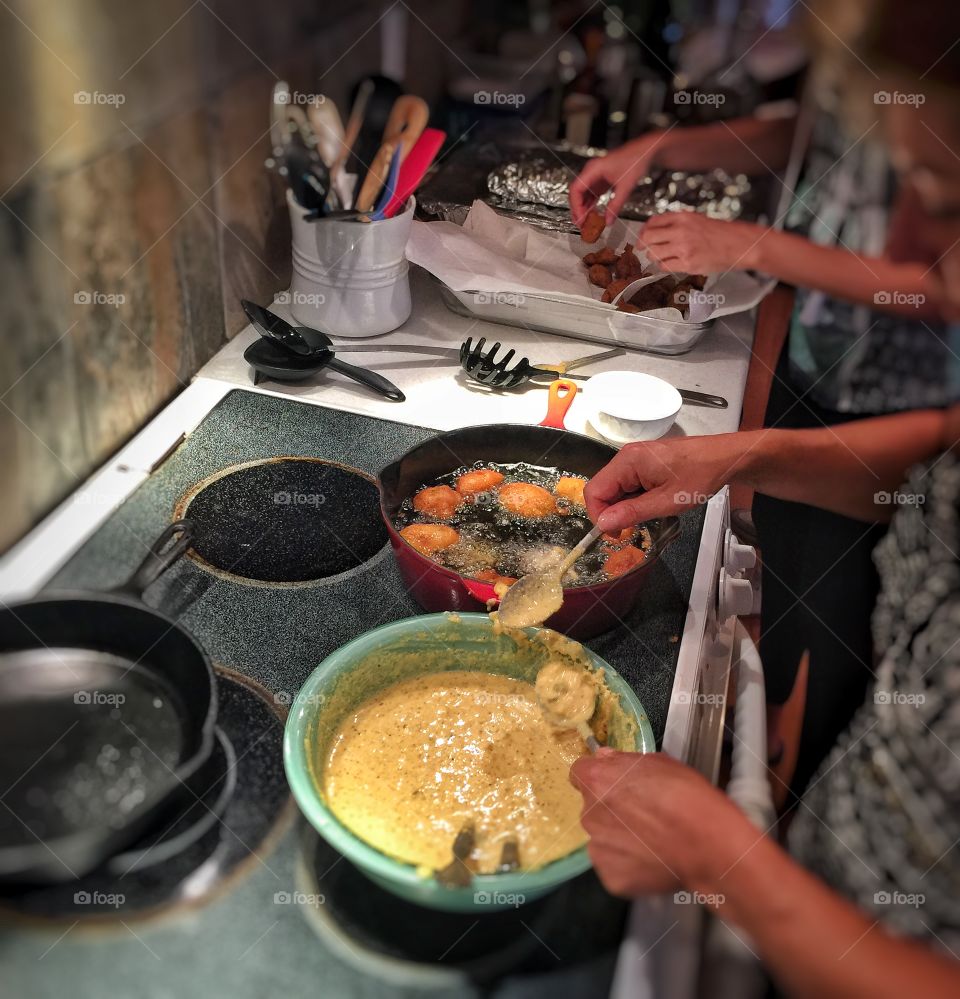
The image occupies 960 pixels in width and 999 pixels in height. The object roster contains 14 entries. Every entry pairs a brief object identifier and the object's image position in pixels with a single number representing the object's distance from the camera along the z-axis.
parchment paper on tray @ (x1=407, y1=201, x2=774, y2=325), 1.80
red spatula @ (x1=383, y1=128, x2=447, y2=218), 1.49
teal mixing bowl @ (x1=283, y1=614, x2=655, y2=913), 0.81
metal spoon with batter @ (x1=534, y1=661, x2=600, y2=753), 0.98
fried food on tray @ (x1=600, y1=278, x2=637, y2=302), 1.83
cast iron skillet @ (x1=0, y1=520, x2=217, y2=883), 0.82
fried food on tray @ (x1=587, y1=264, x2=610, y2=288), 1.90
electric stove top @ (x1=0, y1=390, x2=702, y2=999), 0.81
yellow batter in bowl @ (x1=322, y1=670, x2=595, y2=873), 0.89
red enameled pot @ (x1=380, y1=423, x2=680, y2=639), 1.12
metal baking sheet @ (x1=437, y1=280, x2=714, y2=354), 1.80
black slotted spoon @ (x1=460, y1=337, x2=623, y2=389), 1.68
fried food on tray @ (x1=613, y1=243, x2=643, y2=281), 1.88
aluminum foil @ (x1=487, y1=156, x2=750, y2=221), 2.12
